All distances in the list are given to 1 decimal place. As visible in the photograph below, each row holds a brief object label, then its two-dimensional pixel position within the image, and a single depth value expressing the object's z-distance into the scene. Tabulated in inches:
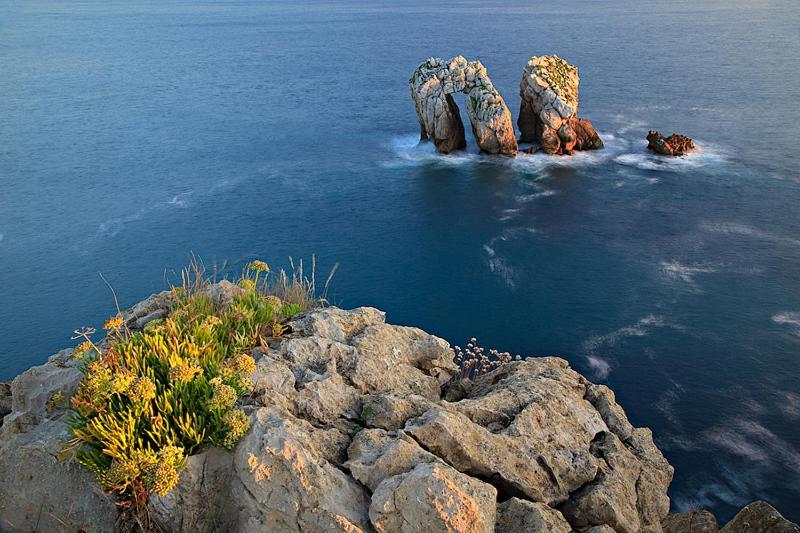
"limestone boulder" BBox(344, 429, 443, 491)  567.5
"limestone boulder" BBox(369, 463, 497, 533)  516.7
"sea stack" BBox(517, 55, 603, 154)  2822.3
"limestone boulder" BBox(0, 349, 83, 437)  648.4
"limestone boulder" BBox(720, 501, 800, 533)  619.2
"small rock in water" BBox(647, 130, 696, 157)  2773.1
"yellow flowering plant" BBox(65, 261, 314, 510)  533.6
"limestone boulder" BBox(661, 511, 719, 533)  684.1
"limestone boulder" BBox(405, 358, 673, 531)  631.8
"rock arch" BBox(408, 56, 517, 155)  2810.0
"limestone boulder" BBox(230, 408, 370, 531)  531.8
